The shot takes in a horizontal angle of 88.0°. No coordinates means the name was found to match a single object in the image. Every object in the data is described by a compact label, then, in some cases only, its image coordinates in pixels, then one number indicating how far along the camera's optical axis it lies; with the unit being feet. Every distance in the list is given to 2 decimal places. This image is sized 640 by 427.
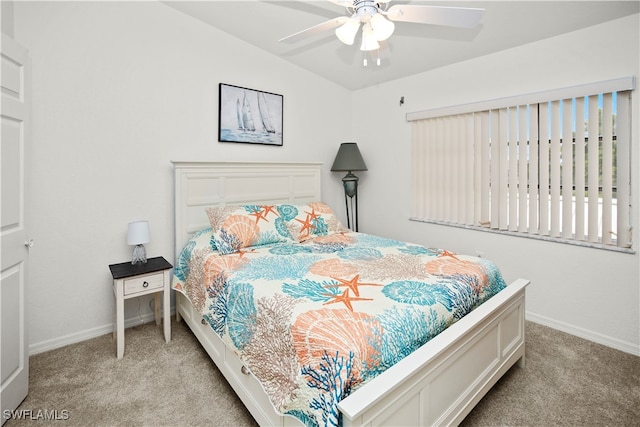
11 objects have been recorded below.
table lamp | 8.31
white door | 5.51
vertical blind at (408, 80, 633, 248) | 8.01
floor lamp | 12.65
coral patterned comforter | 4.14
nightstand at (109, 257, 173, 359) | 7.60
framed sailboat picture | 10.44
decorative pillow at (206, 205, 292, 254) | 8.26
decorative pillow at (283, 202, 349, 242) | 9.65
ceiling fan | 5.41
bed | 4.05
